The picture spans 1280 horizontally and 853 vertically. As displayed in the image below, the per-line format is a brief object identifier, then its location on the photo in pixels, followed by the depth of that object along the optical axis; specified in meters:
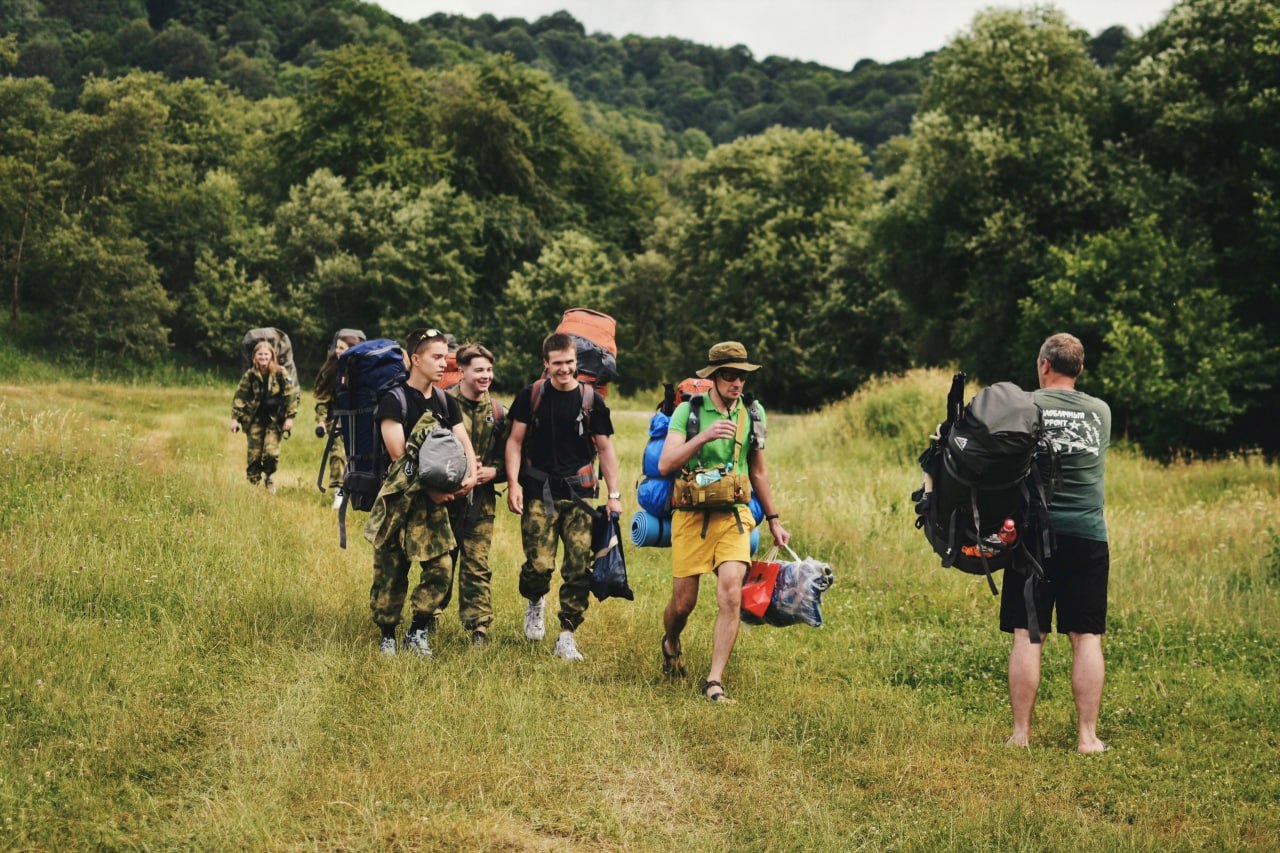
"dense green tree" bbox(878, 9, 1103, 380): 33.50
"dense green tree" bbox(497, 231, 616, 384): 49.81
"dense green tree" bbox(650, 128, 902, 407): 47.69
